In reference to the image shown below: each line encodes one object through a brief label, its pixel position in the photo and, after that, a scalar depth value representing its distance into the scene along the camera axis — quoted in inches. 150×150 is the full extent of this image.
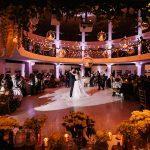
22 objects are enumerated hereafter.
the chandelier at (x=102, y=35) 274.7
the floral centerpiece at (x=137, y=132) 67.3
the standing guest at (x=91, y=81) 487.8
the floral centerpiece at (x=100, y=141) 64.9
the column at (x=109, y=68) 628.9
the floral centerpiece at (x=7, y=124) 69.5
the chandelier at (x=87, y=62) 452.9
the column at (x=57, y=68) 598.7
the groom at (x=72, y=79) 293.2
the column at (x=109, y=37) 631.4
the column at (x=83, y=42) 652.5
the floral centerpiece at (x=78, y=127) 75.9
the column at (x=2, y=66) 329.2
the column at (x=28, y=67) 487.9
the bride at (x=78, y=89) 293.5
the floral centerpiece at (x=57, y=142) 63.5
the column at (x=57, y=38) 614.8
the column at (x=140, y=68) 537.1
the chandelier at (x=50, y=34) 270.8
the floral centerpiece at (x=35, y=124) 74.9
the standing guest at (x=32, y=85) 331.0
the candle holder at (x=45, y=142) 67.2
